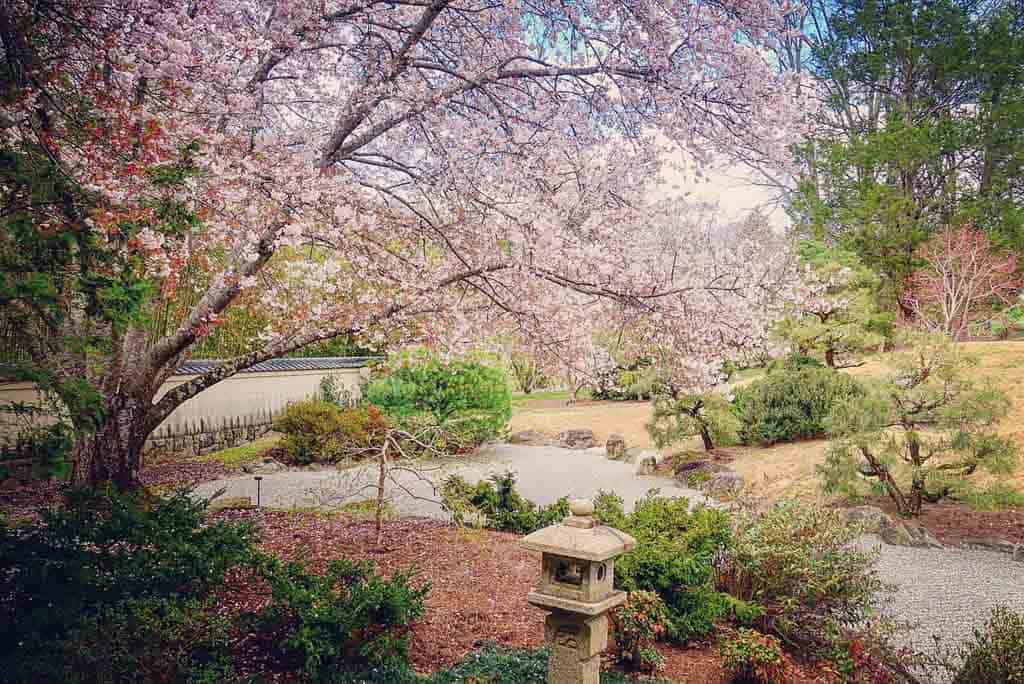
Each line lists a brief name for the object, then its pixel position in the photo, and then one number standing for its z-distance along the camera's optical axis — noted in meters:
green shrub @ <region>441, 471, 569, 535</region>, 6.39
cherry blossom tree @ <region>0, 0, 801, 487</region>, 3.79
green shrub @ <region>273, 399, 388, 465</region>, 10.61
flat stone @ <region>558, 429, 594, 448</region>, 13.02
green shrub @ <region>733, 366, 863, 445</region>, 10.48
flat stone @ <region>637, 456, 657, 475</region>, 10.37
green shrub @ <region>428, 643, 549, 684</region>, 3.25
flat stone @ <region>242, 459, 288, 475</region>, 10.02
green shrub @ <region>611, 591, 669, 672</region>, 3.72
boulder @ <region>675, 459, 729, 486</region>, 9.10
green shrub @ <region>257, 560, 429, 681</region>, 3.04
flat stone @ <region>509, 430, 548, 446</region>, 13.41
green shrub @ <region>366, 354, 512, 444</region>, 11.74
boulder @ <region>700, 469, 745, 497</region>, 8.20
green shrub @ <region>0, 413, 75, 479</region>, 2.48
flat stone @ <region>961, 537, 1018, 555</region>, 6.60
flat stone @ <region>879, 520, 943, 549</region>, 6.74
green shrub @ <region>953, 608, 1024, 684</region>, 3.53
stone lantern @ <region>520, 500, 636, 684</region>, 2.83
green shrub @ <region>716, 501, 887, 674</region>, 4.31
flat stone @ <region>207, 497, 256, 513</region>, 7.02
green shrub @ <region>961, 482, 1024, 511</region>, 6.91
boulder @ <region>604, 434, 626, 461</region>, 11.70
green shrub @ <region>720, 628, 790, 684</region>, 3.54
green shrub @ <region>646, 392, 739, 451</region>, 10.52
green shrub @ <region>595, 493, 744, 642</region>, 4.16
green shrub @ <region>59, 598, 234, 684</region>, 2.50
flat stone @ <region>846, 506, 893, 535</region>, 6.88
